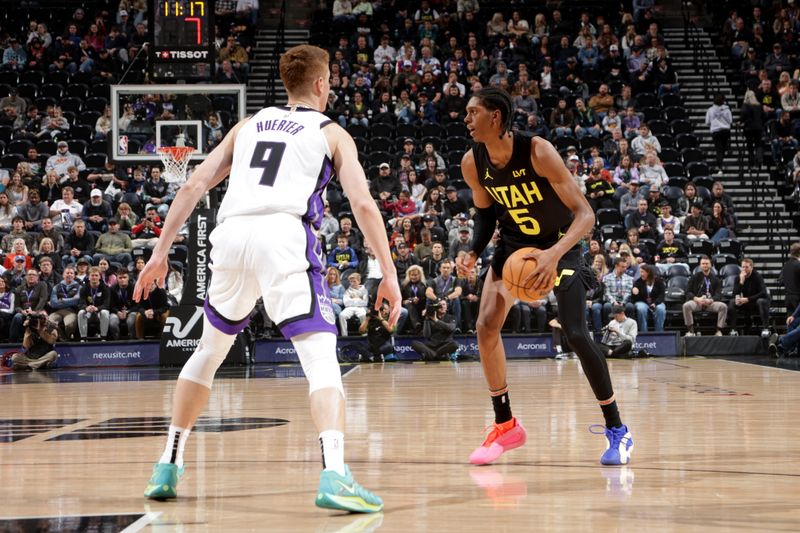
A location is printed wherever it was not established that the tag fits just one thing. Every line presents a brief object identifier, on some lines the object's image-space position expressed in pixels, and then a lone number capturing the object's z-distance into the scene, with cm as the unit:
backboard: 1423
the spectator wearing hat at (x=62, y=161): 1791
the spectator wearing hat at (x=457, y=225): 1636
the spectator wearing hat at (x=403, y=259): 1570
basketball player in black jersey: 504
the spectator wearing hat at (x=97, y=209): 1648
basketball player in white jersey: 382
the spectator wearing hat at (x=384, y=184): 1756
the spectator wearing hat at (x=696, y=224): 1689
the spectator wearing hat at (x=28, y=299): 1442
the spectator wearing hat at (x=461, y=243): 1600
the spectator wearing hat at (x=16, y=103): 1955
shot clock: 1374
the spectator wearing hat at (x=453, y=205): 1706
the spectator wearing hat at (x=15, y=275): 1492
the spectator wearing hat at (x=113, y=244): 1565
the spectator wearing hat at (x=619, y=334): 1469
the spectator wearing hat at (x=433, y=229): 1639
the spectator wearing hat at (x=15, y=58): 2106
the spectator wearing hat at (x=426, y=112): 1986
